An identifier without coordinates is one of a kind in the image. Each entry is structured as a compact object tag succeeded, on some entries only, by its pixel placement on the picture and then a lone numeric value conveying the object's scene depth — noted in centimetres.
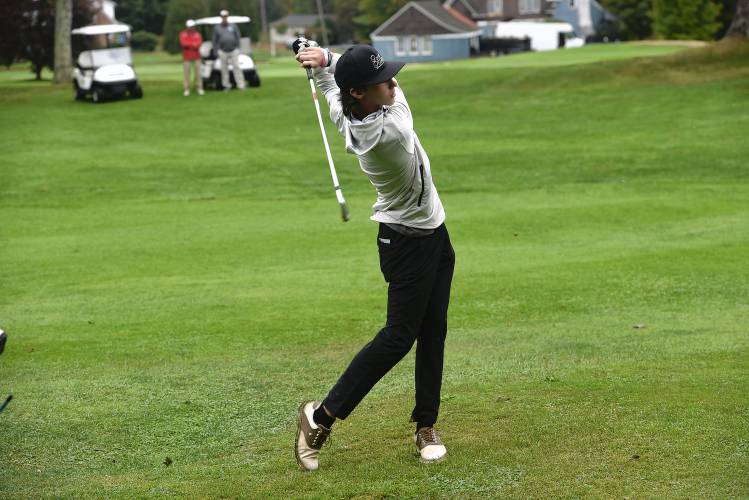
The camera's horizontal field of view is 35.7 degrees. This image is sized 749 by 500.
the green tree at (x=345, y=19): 11325
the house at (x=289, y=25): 12465
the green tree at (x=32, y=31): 4341
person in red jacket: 3338
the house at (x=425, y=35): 9875
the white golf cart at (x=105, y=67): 3428
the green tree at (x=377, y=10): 10788
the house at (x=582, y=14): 10686
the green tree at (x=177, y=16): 8881
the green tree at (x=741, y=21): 3491
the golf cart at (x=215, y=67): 3516
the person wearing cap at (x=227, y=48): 3266
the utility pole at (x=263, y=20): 13024
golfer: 566
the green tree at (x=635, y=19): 8506
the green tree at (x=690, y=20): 7475
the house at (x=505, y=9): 11162
